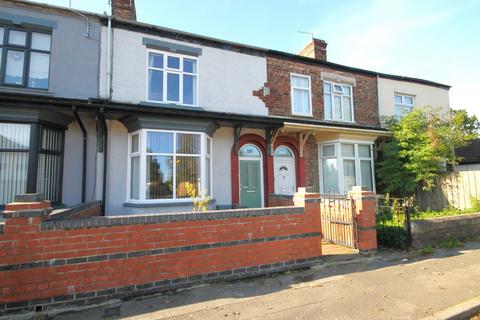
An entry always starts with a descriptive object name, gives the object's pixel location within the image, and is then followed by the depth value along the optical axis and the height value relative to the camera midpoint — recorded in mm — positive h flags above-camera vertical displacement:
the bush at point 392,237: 6777 -1219
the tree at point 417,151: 10648 +1345
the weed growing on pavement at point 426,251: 6545 -1492
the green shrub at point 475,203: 9761 -609
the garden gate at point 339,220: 6559 -812
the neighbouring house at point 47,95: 6793 +2502
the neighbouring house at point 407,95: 13328 +4527
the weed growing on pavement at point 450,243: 7154 -1452
